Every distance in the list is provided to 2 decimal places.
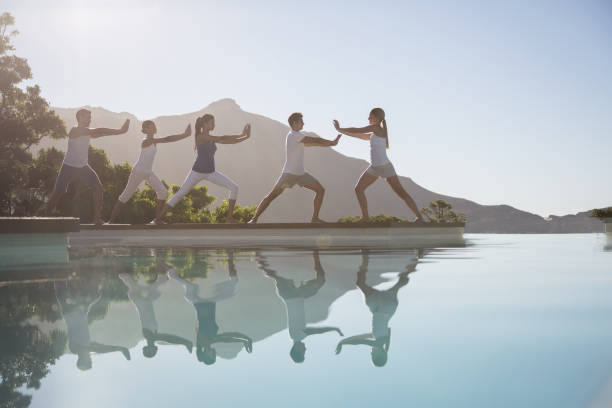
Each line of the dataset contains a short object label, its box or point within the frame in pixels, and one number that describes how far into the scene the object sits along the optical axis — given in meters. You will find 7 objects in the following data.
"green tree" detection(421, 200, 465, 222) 52.88
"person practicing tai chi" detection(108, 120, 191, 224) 13.53
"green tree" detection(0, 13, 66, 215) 28.59
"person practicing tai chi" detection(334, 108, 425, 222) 13.35
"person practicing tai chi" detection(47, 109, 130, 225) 12.47
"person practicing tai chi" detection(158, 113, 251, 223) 12.95
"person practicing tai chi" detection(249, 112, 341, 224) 13.07
